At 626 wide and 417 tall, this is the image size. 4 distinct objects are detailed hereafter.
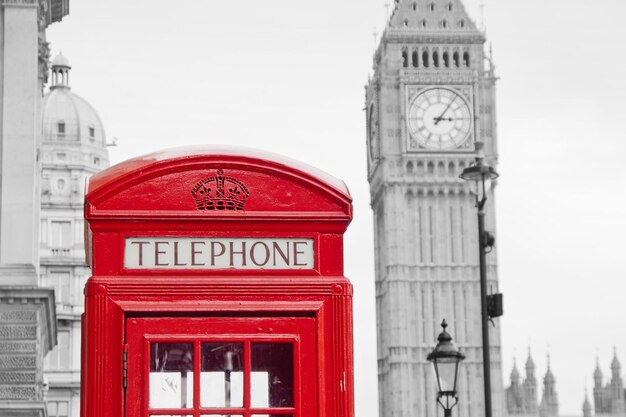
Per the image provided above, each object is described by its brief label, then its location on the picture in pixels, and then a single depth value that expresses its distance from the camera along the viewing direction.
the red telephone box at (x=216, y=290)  4.56
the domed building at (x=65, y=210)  42.59
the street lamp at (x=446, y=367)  13.20
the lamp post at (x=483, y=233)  12.99
